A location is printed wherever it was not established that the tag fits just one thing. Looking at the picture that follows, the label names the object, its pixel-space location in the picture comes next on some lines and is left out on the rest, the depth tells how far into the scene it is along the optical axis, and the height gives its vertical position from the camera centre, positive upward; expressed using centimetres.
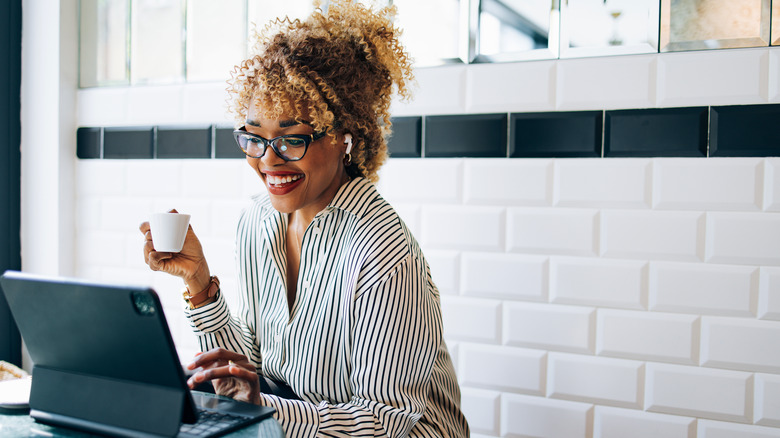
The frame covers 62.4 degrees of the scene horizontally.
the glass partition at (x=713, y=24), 171 +47
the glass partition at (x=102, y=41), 272 +61
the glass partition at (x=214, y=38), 249 +58
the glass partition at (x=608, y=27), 183 +48
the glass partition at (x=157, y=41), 261 +59
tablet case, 78 -22
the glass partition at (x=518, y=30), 194 +50
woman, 129 -16
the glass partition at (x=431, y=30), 209 +53
